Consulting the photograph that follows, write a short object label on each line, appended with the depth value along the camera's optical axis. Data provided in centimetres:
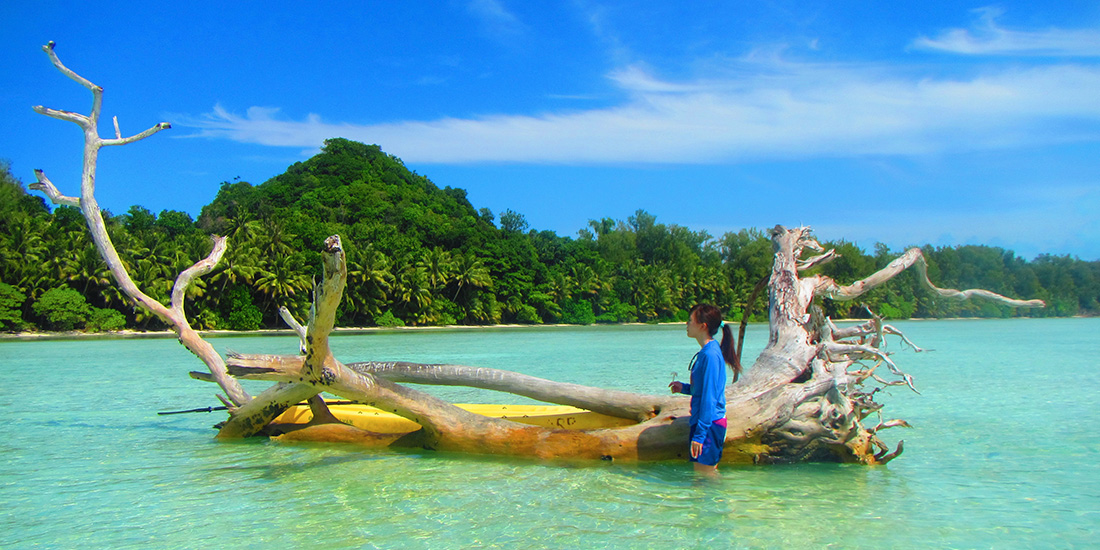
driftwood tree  595
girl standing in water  491
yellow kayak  693
